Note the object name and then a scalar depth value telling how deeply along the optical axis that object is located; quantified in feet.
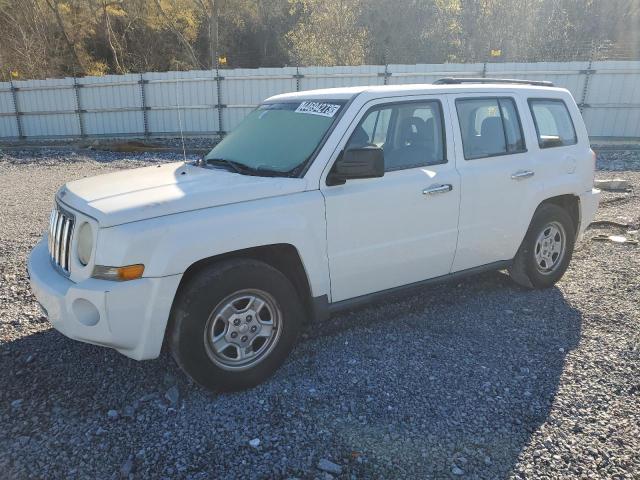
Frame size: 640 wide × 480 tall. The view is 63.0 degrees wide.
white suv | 9.80
